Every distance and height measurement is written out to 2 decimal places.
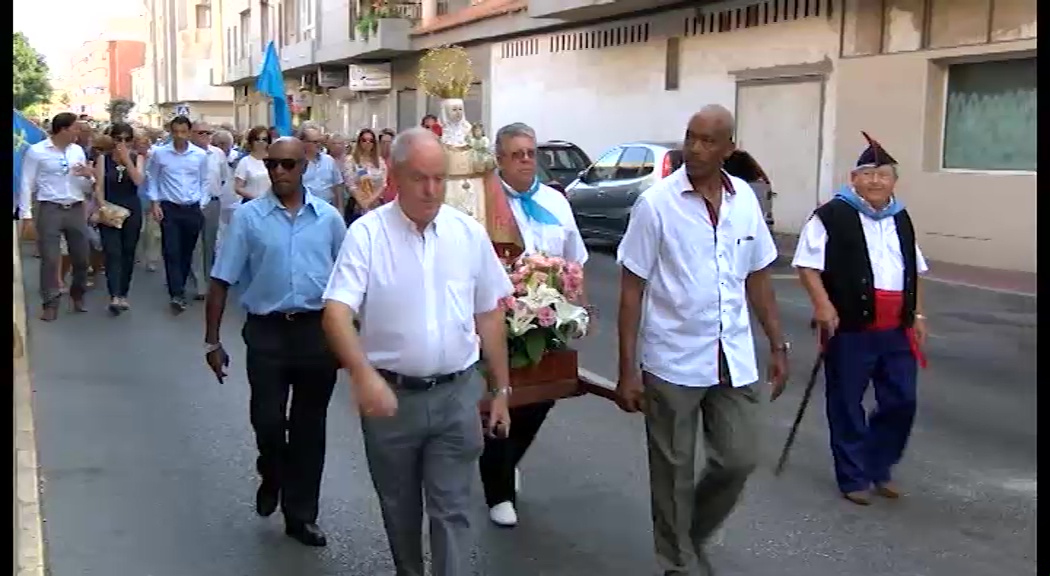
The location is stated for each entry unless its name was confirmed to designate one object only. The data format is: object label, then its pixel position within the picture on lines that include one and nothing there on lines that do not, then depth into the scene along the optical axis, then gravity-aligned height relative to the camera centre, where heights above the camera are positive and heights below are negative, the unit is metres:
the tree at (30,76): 57.84 +3.62
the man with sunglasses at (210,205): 12.32 -0.52
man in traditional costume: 5.52 -0.57
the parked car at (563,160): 20.20 -0.04
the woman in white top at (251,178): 10.63 -0.21
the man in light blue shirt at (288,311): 4.87 -0.61
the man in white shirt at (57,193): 10.42 -0.35
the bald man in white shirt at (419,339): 3.77 -0.56
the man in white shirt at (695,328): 4.26 -0.58
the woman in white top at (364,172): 11.98 -0.17
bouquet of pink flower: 4.81 -0.59
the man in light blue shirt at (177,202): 11.56 -0.46
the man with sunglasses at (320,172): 11.51 -0.17
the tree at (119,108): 52.38 +1.94
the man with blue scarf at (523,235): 5.20 -0.32
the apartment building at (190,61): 66.25 +4.87
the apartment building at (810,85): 15.86 +1.19
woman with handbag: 11.38 -0.54
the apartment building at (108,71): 107.12 +7.02
